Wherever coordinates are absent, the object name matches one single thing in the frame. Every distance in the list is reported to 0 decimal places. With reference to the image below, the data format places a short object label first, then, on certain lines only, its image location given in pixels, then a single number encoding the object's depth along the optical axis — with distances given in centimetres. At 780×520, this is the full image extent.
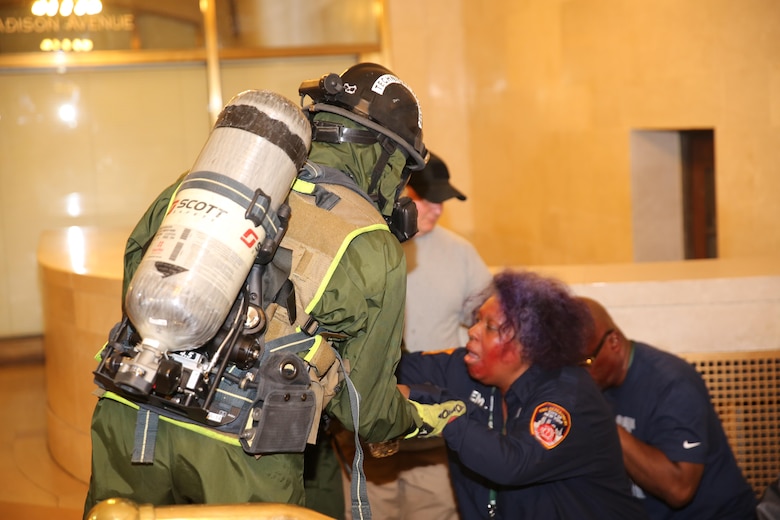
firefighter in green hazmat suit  218
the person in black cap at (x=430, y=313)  385
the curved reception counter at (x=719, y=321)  394
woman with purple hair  272
